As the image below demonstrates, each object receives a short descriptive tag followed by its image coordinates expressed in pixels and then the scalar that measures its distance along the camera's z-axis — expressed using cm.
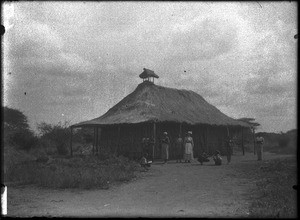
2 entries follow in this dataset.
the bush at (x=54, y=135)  2786
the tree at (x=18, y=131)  2502
